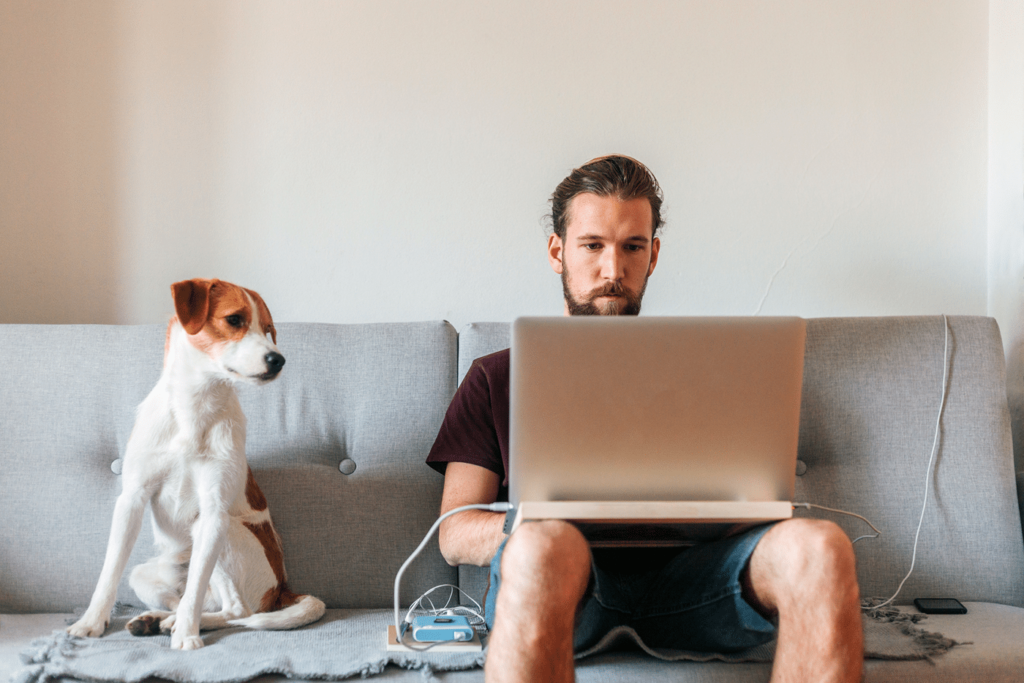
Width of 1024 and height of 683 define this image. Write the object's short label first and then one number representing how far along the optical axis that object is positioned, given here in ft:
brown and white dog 3.80
